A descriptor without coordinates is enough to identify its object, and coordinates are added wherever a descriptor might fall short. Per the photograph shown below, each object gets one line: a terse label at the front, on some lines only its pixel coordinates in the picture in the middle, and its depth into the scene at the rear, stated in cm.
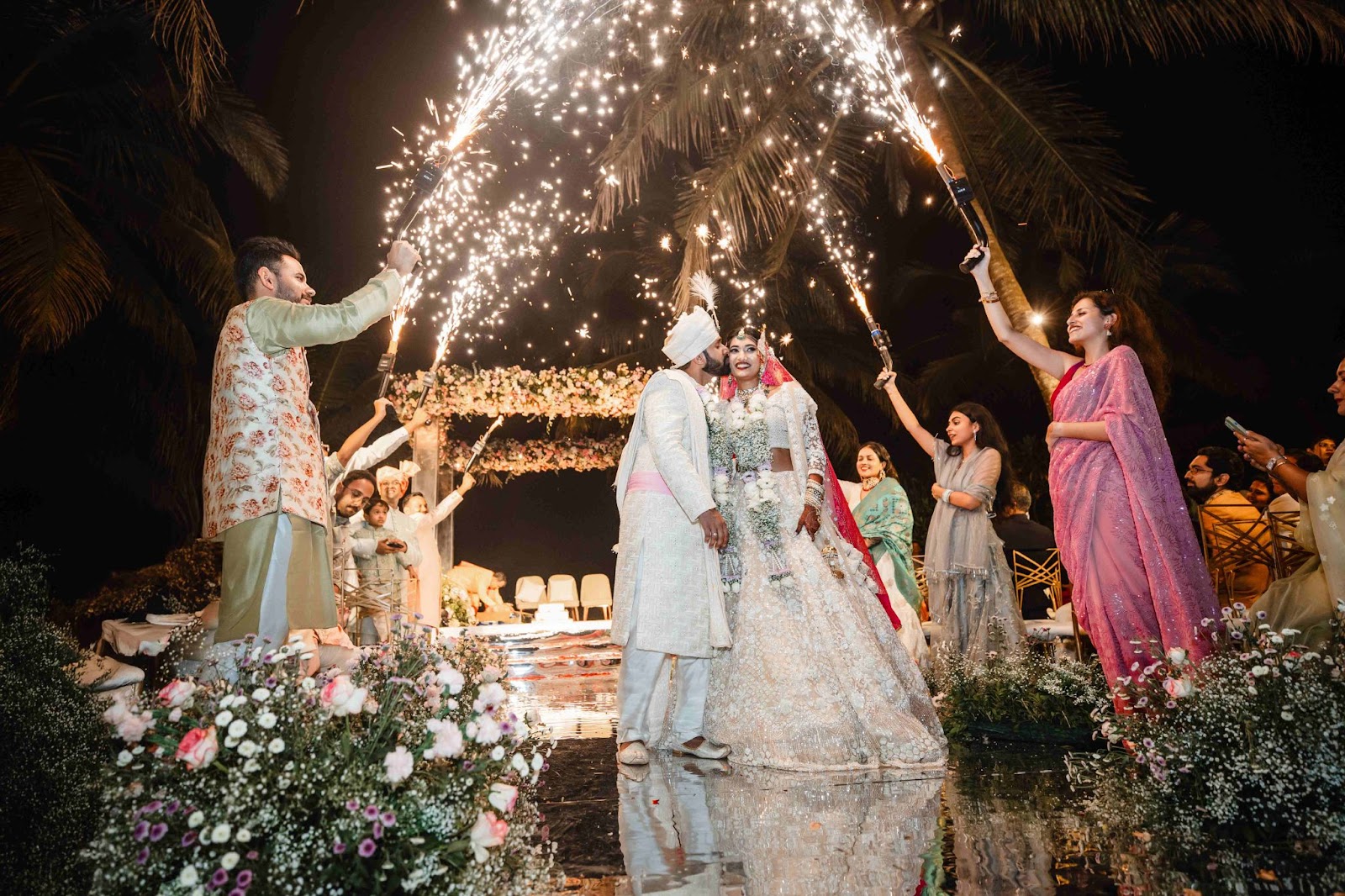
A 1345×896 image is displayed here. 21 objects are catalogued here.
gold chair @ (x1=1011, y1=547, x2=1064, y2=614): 876
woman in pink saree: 429
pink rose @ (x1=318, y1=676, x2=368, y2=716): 246
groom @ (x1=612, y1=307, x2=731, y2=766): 469
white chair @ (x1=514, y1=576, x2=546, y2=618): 1706
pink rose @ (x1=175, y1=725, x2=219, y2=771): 221
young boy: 867
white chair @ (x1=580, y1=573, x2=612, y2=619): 1703
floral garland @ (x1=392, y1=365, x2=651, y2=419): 1255
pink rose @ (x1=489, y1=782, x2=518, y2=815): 240
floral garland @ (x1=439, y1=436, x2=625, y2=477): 1433
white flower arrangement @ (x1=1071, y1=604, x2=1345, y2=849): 290
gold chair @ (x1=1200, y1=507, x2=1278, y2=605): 565
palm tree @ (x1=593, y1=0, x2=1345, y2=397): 817
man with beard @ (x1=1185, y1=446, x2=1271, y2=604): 570
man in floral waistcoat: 354
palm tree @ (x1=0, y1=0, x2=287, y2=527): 877
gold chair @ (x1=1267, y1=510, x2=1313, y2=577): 518
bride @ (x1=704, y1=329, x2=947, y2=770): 436
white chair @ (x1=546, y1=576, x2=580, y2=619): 1683
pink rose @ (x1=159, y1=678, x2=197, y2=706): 244
